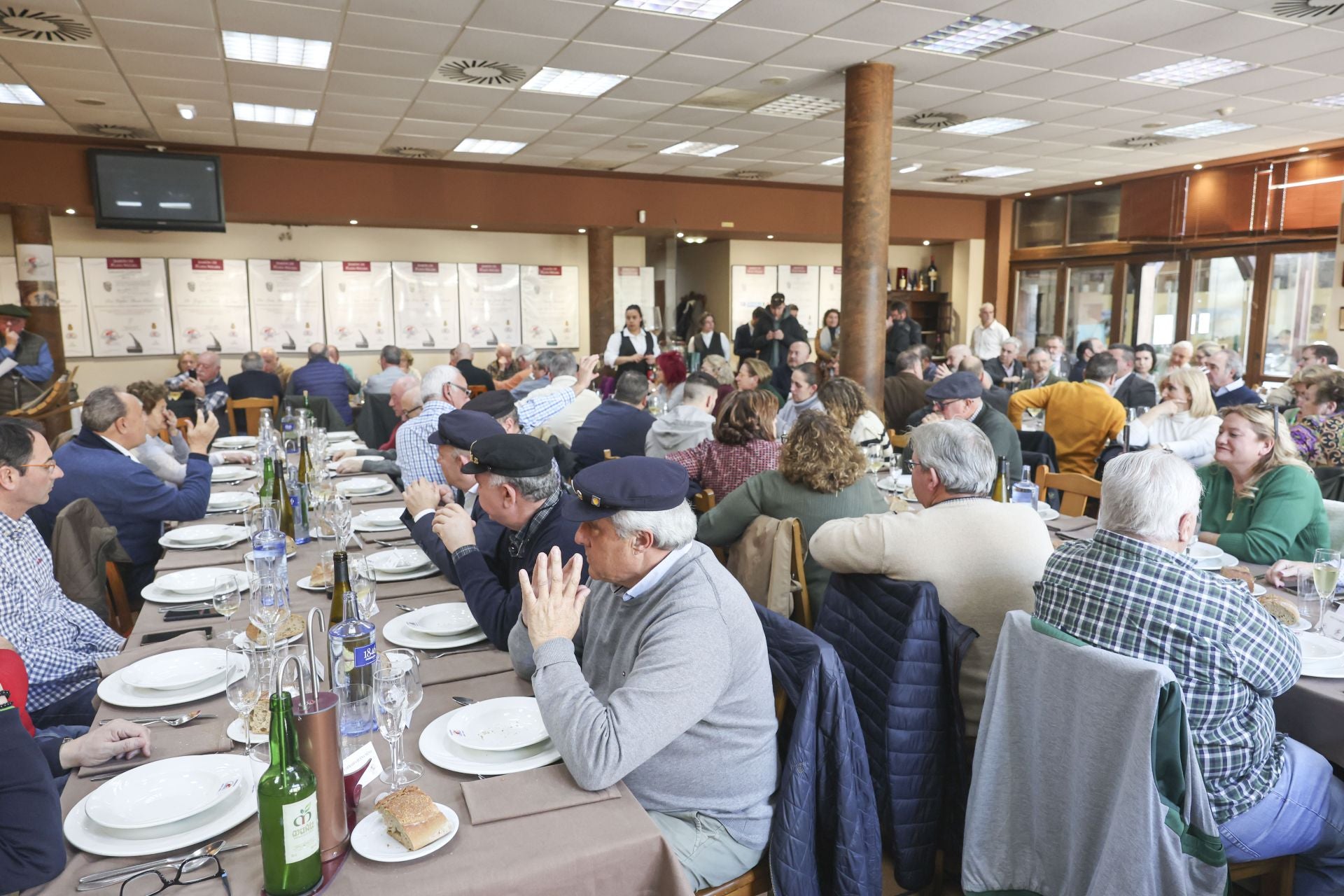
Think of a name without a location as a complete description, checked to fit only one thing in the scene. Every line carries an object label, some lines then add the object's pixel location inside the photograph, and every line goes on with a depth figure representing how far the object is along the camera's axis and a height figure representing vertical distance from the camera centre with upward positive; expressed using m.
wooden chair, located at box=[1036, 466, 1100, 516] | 4.00 -0.82
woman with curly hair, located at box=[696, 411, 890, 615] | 3.13 -0.63
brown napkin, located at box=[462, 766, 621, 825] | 1.48 -0.83
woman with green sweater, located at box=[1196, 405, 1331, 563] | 3.07 -0.67
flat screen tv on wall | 9.04 +1.35
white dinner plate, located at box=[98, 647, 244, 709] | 1.92 -0.84
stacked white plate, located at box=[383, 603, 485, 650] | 2.27 -0.83
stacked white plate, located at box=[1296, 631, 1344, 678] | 2.18 -0.88
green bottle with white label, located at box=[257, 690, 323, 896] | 1.25 -0.71
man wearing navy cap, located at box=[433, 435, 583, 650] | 2.43 -0.55
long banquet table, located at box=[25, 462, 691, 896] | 1.33 -0.85
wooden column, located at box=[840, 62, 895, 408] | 6.76 +0.72
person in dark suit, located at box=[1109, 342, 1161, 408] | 7.44 -0.66
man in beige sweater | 2.46 -0.68
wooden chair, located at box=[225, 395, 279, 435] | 8.10 -0.86
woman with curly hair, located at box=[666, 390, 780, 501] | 4.03 -0.59
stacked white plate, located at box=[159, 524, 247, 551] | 3.36 -0.85
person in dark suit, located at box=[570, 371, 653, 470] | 5.49 -0.73
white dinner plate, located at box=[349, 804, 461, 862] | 1.36 -0.83
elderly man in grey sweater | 1.63 -0.66
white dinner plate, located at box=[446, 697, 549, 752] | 1.68 -0.82
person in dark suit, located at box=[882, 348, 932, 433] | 6.73 -0.63
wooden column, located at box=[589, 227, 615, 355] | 11.89 +0.38
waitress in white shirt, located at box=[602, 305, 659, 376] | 10.34 -0.36
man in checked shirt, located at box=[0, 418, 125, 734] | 2.48 -0.84
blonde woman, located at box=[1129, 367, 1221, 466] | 5.08 -0.63
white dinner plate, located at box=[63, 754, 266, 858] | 1.39 -0.84
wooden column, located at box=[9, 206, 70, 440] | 9.19 +0.46
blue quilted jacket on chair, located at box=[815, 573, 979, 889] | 2.25 -1.04
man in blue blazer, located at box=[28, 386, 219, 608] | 3.66 -0.70
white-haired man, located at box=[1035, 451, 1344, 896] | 1.92 -0.74
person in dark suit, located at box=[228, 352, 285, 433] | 8.66 -0.65
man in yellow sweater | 5.62 -0.69
